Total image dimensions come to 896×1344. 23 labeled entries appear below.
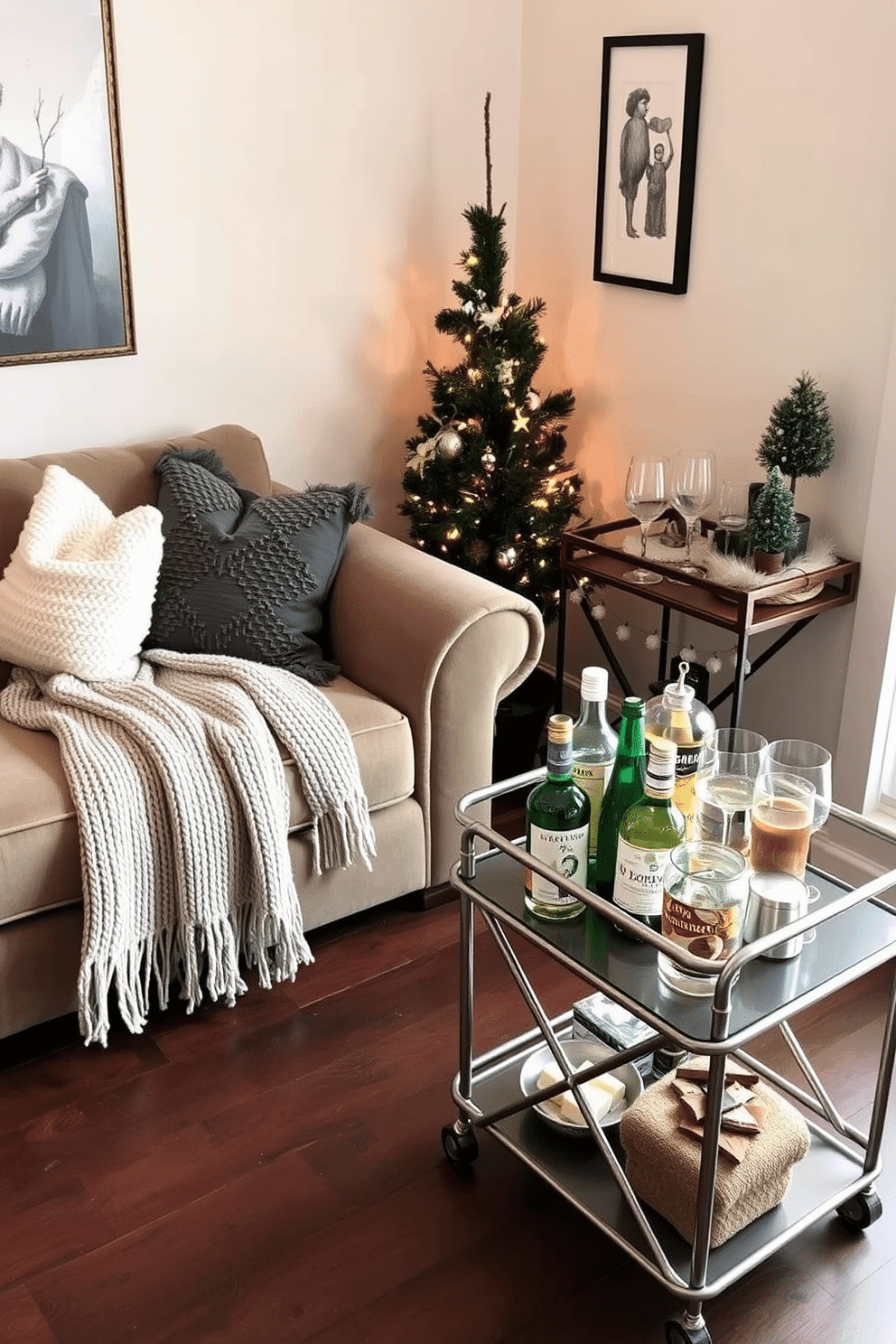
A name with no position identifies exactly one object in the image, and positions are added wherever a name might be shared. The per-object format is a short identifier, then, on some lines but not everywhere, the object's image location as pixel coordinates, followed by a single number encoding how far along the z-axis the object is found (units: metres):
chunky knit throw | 2.20
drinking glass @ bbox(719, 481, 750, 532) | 2.79
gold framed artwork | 2.68
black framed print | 2.91
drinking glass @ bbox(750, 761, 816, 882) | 1.70
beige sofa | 2.33
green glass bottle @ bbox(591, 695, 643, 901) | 1.69
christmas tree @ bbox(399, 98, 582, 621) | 3.08
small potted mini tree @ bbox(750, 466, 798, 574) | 2.58
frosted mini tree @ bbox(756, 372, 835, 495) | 2.63
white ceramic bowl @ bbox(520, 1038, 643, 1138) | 1.96
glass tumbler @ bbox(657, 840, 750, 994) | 1.56
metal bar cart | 1.60
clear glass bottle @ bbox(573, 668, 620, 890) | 1.77
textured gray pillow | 2.61
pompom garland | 2.98
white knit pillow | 2.42
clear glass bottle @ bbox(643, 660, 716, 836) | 1.71
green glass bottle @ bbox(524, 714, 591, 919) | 1.70
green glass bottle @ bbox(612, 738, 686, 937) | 1.65
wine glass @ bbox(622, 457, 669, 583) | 2.76
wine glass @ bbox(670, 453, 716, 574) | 2.73
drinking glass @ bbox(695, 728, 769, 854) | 1.71
